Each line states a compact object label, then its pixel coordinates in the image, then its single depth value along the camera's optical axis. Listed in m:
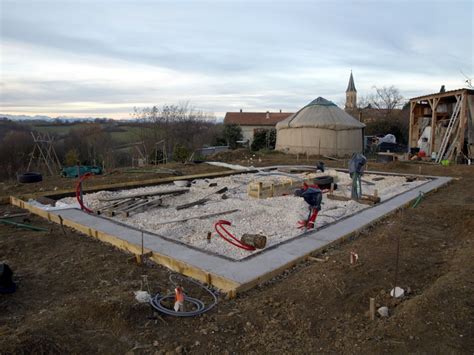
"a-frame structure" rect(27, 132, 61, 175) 13.57
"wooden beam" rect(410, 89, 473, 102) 14.04
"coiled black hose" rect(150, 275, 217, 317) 2.77
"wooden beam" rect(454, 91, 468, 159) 13.94
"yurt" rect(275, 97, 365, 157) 18.58
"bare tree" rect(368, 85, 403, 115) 39.19
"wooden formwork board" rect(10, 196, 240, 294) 3.32
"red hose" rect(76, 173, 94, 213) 5.91
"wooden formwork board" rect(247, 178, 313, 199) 7.31
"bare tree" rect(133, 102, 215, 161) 23.97
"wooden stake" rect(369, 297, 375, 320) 2.64
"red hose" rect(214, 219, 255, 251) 4.20
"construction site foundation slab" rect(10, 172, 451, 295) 3.43
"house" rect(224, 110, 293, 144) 35.44
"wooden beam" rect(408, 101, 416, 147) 16.89
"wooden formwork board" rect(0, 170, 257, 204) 7.00
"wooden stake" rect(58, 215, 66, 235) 5.09
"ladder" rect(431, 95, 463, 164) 14.45
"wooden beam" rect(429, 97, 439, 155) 15.27
